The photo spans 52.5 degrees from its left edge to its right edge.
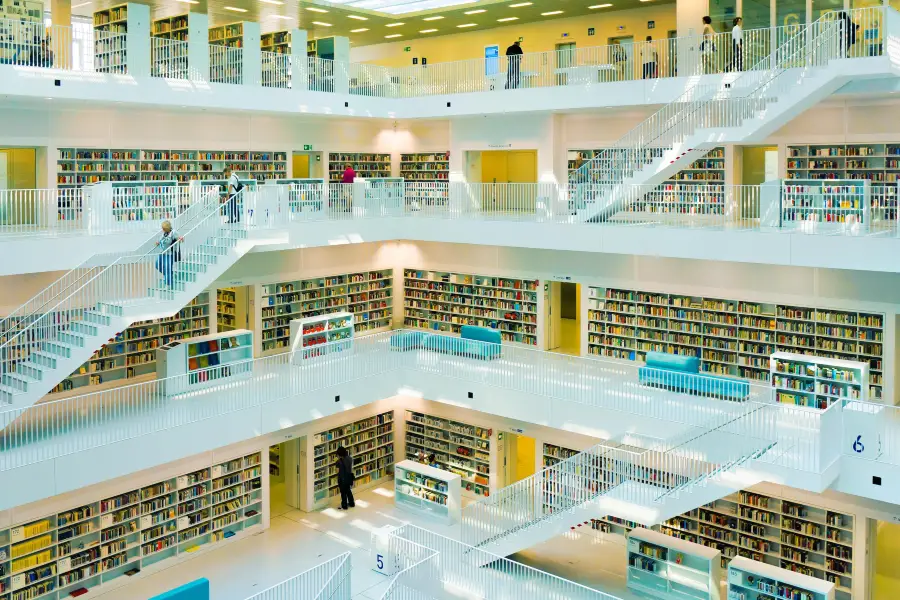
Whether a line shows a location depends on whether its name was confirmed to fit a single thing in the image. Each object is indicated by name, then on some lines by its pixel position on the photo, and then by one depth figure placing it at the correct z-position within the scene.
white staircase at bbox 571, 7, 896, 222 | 14.67
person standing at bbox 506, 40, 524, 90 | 19.55
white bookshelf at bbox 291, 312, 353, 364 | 17.22
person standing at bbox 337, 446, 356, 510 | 18.56
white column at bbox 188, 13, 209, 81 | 16.89
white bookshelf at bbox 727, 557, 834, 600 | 13.55
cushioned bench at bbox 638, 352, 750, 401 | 14.40
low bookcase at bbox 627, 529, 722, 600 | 14.62
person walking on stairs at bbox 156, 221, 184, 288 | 14.50
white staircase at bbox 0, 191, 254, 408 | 13.24
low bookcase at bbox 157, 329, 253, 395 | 15.47
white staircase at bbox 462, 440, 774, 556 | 12.73
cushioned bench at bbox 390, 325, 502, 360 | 17.81
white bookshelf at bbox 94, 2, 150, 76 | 15.64
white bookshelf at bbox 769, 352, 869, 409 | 13.96
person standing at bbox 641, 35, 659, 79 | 18.27
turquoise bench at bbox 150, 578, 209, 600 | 12.23
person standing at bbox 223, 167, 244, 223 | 15.82
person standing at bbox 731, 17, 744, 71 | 16.50
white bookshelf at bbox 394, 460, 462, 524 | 17.94
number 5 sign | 15.55
